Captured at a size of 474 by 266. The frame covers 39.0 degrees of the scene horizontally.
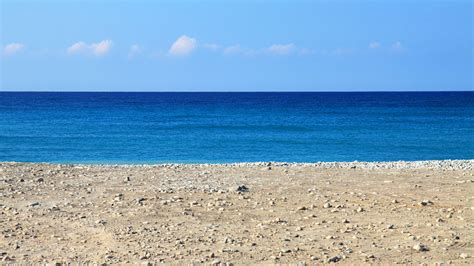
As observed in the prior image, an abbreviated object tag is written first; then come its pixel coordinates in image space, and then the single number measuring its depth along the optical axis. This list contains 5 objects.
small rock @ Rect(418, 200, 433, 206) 12.95
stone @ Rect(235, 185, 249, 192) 14.38
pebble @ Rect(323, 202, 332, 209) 12.65
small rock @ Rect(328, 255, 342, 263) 9.37
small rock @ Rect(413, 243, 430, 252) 9.84
